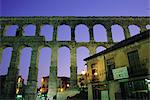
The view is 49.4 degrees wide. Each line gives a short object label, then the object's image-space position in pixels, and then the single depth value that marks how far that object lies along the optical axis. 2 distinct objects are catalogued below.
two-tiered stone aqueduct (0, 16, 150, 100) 27.94
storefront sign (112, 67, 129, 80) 14.04
